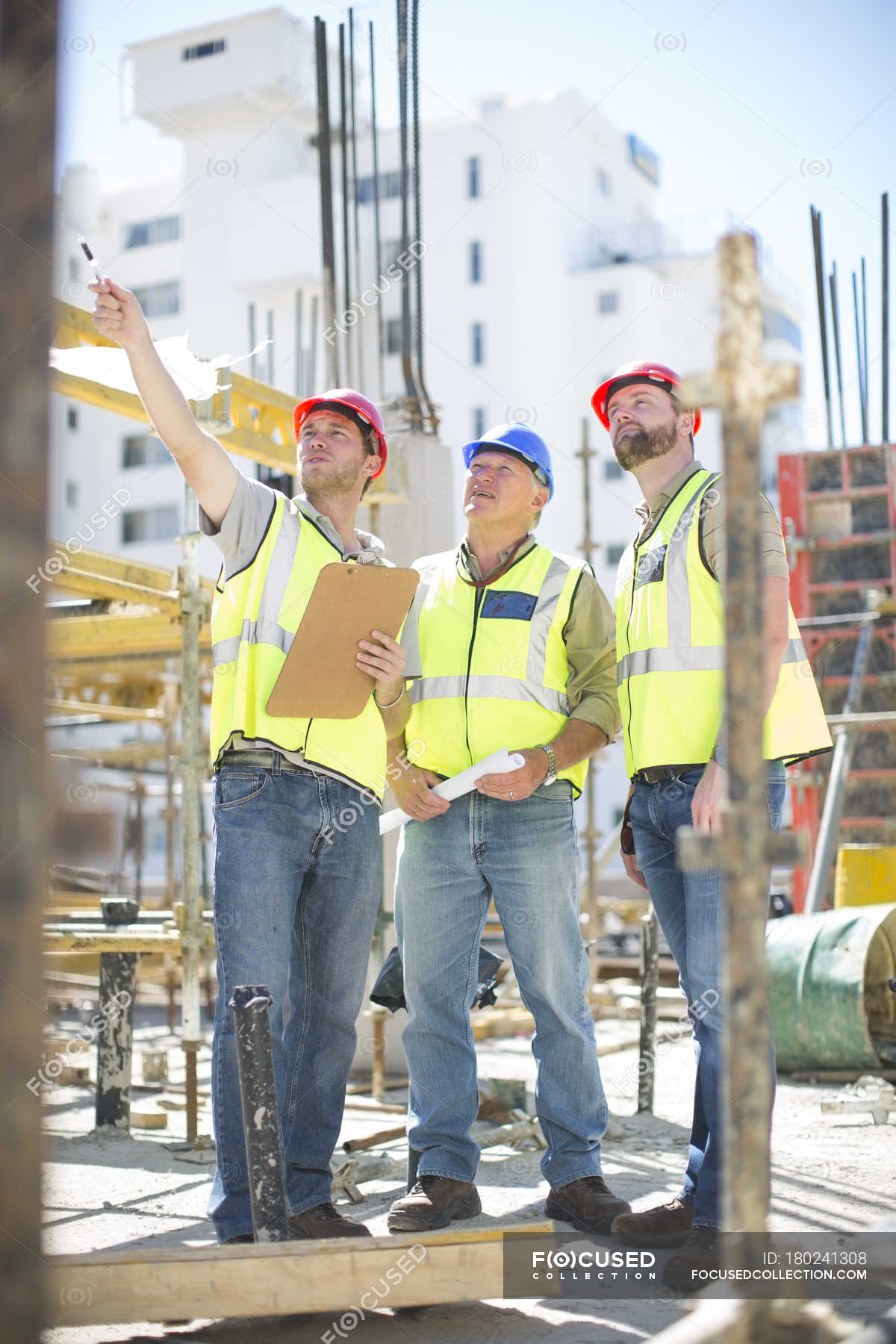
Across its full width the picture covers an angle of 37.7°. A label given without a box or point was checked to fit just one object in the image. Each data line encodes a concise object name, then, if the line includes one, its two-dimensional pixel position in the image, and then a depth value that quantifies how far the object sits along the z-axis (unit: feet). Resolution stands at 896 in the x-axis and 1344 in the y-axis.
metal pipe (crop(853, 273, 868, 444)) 39.86
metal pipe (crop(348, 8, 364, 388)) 32.63
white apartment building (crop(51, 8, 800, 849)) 120.57
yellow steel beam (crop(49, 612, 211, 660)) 26.23
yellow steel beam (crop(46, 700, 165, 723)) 34.68
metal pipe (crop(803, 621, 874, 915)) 27.63
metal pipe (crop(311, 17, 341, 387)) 30.42
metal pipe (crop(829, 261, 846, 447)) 37.58
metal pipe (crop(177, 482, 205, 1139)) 17.28
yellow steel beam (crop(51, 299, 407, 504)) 17.06
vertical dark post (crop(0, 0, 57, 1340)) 4.83
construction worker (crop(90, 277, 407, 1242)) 10.94
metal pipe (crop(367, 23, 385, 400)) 34.47
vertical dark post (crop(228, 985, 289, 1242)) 8.98
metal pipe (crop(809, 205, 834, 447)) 35.40
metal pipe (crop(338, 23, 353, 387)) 31.60
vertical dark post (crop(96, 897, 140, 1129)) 17.57
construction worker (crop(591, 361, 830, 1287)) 11.15
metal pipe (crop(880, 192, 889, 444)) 35.50
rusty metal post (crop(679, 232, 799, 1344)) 5.69
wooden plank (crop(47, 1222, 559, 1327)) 8.41
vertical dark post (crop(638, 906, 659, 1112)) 17.94
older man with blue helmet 12.44
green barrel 20.48
